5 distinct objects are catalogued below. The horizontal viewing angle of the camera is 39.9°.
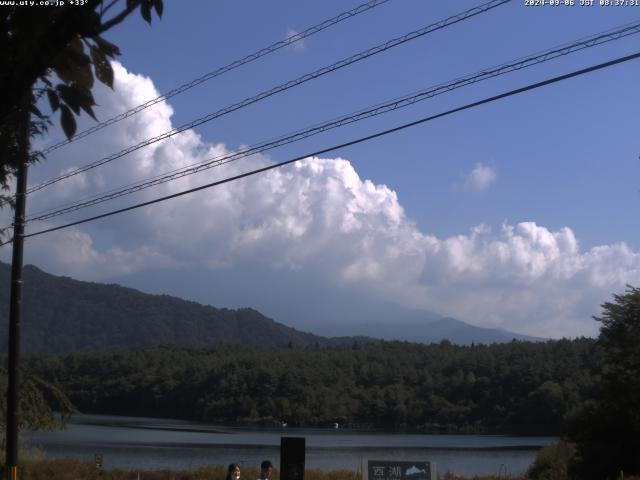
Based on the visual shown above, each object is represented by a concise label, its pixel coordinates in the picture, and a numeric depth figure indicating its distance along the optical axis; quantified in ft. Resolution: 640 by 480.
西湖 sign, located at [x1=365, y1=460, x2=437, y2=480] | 42.63
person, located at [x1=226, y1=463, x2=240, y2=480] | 45.21
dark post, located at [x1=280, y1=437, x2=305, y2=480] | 43.21
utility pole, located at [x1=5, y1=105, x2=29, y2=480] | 59.31
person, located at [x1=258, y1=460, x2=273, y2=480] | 44.75
